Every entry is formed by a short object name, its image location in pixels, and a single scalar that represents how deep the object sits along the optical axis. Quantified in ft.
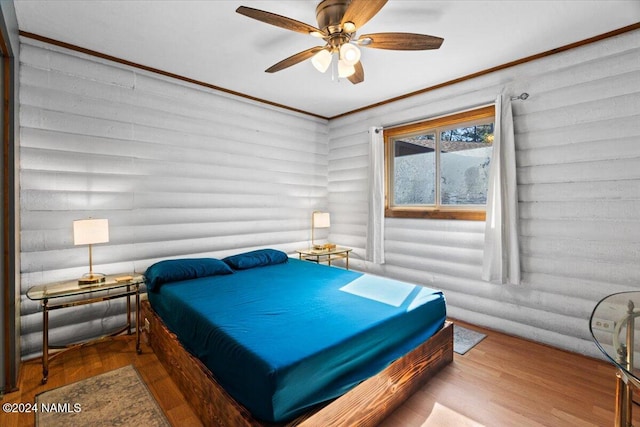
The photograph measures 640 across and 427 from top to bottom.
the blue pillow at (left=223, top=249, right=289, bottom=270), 11.40
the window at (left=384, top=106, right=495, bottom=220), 11.12
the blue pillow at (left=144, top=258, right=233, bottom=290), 9.16
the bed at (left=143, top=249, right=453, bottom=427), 4.84
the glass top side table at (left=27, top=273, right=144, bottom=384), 7.36
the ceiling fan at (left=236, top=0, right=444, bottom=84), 5.99
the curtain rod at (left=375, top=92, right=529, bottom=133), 9.57
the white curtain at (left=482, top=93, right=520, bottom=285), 9.53
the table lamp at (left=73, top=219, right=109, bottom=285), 8.02
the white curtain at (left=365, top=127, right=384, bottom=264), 13.56
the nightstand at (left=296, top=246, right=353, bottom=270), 13.76
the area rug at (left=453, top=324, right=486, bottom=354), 9.11
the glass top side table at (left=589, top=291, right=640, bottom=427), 3.75
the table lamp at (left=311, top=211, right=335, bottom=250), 14.48
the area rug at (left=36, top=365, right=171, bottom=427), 5.98
